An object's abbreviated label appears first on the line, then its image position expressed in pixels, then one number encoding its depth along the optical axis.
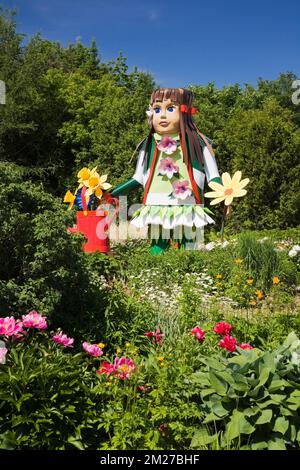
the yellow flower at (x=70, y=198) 6.70
